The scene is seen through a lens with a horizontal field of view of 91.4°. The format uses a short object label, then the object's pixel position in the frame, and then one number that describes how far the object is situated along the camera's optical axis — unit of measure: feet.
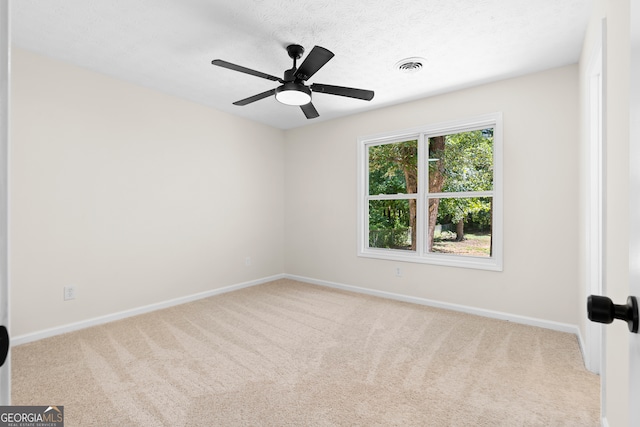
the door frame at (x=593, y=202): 7.15
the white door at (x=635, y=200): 1.84
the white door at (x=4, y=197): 1.70
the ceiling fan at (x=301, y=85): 7.18
